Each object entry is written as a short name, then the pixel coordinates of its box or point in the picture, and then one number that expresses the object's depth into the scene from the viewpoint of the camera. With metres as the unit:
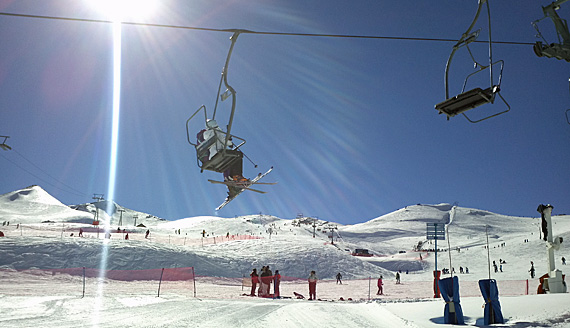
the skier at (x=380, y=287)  25.78
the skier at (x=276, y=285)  20.44
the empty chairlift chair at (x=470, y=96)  7.36
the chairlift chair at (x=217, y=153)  10.53
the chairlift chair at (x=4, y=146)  27.56
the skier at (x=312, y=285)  21.06
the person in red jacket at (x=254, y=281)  21.53
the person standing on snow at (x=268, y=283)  21.55
